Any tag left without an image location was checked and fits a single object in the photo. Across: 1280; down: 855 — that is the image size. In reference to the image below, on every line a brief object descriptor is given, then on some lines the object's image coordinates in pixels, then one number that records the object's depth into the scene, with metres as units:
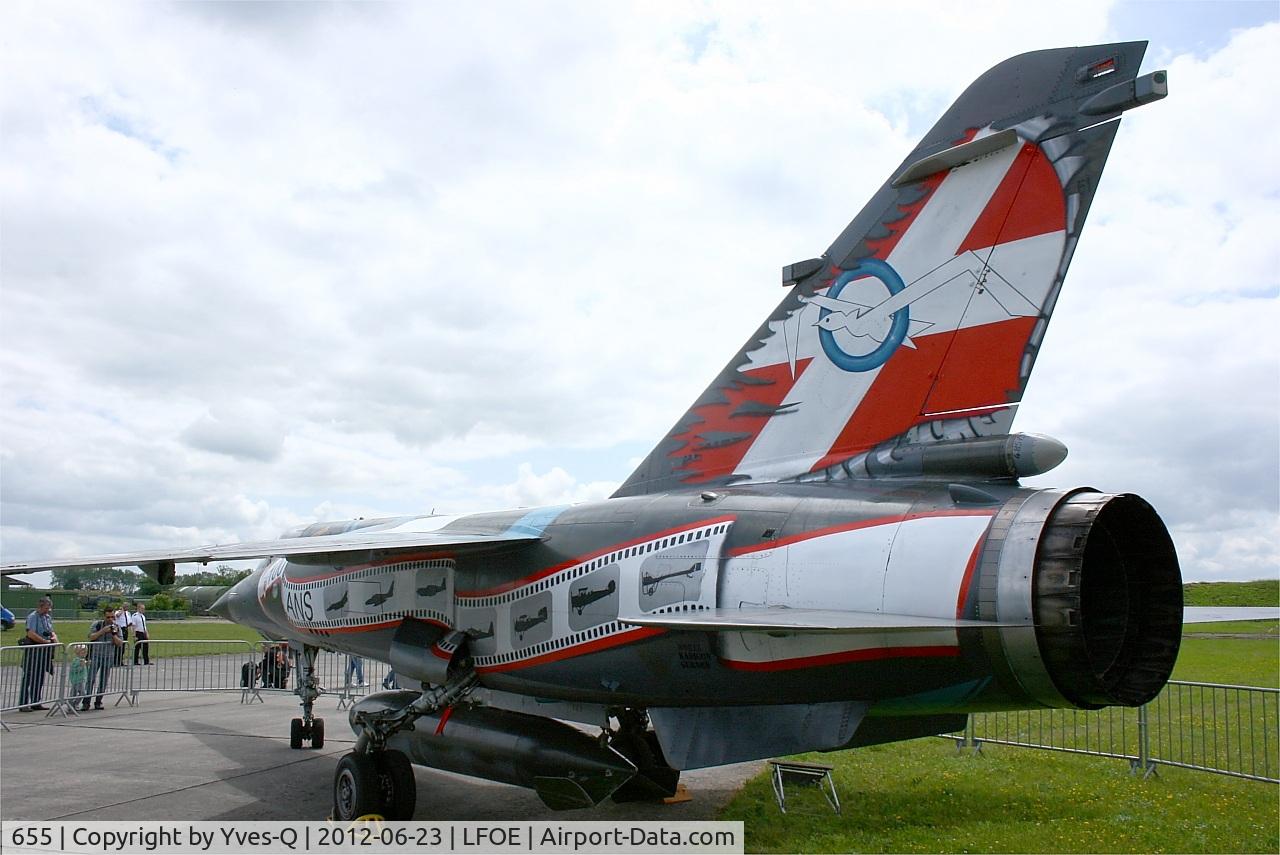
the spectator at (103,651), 13.55
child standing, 13.11
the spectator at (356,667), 13.73
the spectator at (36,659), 12.76
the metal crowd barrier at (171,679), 12.81
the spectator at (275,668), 15.28
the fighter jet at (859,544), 4.16
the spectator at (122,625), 14.63
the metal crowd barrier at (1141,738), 8.24
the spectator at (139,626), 16.58
